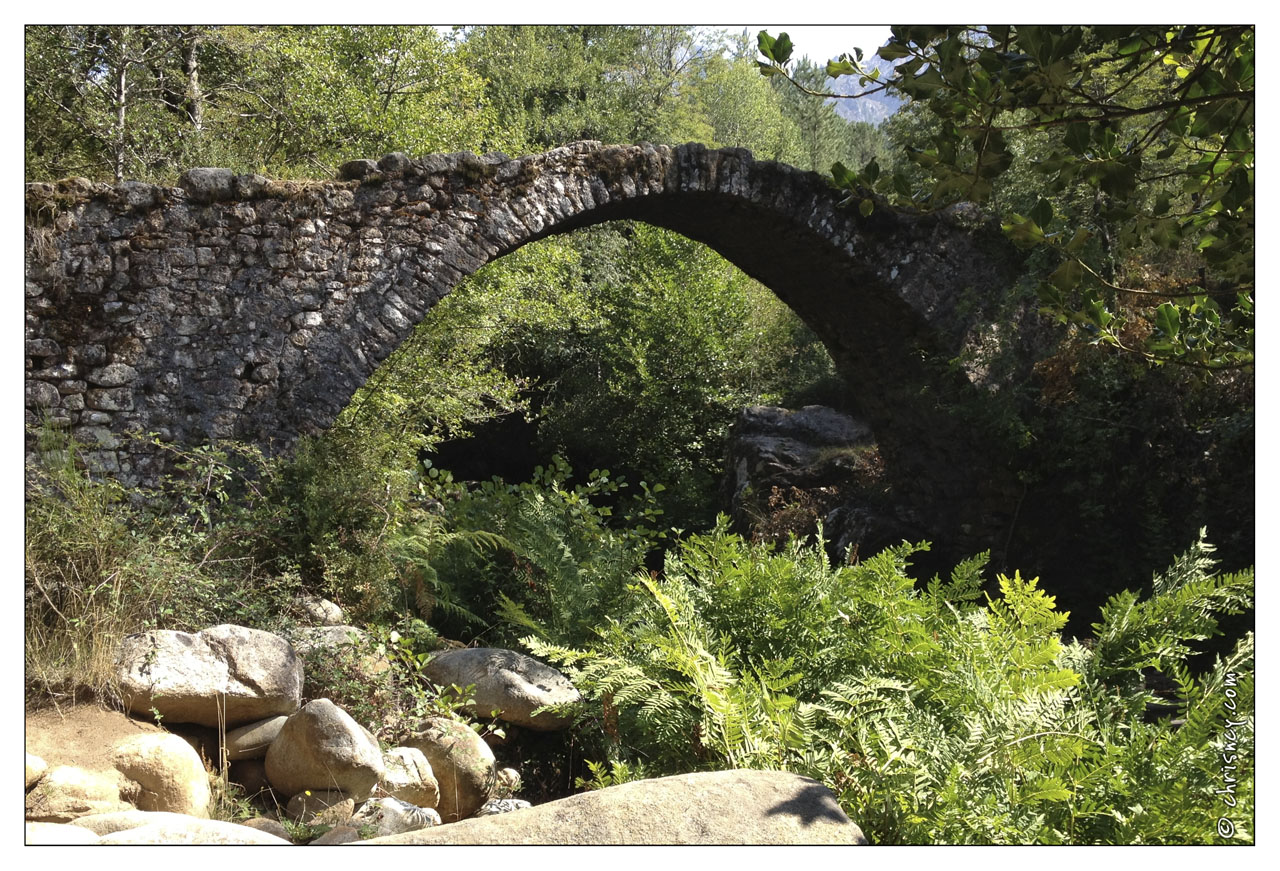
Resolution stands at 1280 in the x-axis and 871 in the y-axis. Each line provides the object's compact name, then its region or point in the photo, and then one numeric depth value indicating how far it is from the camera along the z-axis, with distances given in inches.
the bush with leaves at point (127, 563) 151.8
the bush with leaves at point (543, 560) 211.0
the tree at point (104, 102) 406.3
